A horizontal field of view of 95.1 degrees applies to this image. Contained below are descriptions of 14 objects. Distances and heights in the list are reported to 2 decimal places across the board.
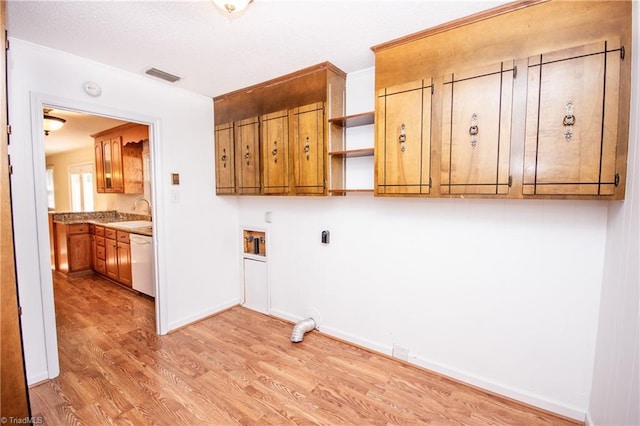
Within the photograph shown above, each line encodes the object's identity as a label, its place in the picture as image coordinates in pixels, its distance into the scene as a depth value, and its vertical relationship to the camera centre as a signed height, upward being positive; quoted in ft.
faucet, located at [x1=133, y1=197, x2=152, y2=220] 15.42 -0.36
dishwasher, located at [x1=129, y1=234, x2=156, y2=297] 11.83 -2.82
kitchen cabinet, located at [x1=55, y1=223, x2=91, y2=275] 15.29 -2.74
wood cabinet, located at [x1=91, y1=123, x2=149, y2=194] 14.15 +1.87
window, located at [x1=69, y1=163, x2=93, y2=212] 19.89 +0.64
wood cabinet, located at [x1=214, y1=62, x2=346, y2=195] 7.96 +1.92
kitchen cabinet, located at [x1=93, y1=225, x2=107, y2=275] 14.79 -2.86
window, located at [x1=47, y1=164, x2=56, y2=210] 23.91 +0.49
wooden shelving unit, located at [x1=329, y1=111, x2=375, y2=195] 7.53 +1.16
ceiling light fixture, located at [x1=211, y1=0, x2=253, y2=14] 4.71 +3.13
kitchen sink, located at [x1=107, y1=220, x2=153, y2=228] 13.43 -1.35
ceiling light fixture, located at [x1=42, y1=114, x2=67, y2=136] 11.68 +2.99
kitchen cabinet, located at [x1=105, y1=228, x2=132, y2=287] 13.16 -2.83
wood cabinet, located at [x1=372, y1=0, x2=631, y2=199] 4.65 +1.71
